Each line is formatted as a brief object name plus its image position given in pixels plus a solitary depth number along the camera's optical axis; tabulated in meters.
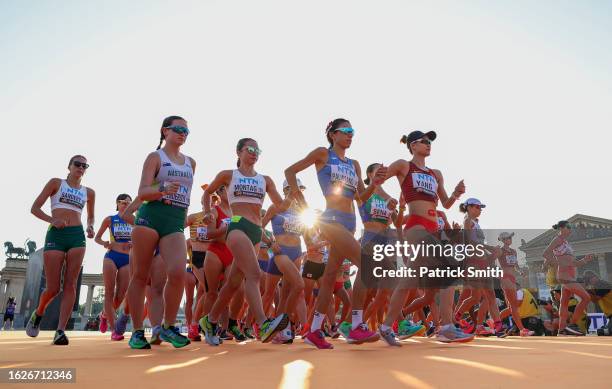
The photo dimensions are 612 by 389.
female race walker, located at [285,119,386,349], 5.59
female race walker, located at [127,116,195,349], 5.24
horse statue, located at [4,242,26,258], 71.88
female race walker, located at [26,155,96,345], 6.87
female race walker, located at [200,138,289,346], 5.68
